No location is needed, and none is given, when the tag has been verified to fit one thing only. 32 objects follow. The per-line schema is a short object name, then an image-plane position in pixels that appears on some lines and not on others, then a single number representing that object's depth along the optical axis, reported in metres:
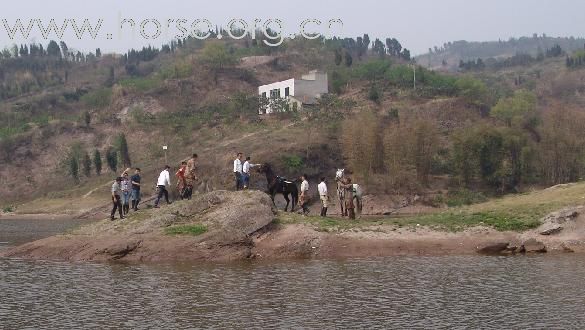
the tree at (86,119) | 138.75
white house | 121.56
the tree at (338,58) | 164.56
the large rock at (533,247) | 29.03
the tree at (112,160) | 111.00
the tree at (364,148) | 78.06
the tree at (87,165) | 113.12
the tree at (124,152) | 113.53
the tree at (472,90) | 122.62
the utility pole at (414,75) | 130.12
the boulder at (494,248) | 29.09
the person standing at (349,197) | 33.06
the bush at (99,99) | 157.00
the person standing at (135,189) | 32.75
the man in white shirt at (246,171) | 33.58
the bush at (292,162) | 89.75
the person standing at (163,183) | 32.80
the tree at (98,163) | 112.34
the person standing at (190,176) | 32.69
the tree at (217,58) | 159.88
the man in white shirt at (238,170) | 33.19
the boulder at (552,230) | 29.95
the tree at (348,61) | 158.98
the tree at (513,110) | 101.62
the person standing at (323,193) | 33.69
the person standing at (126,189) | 32.66
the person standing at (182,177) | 32.44
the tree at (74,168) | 112.19
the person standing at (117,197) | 31.97
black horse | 33.69
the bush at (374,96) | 119.75
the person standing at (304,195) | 33.53
